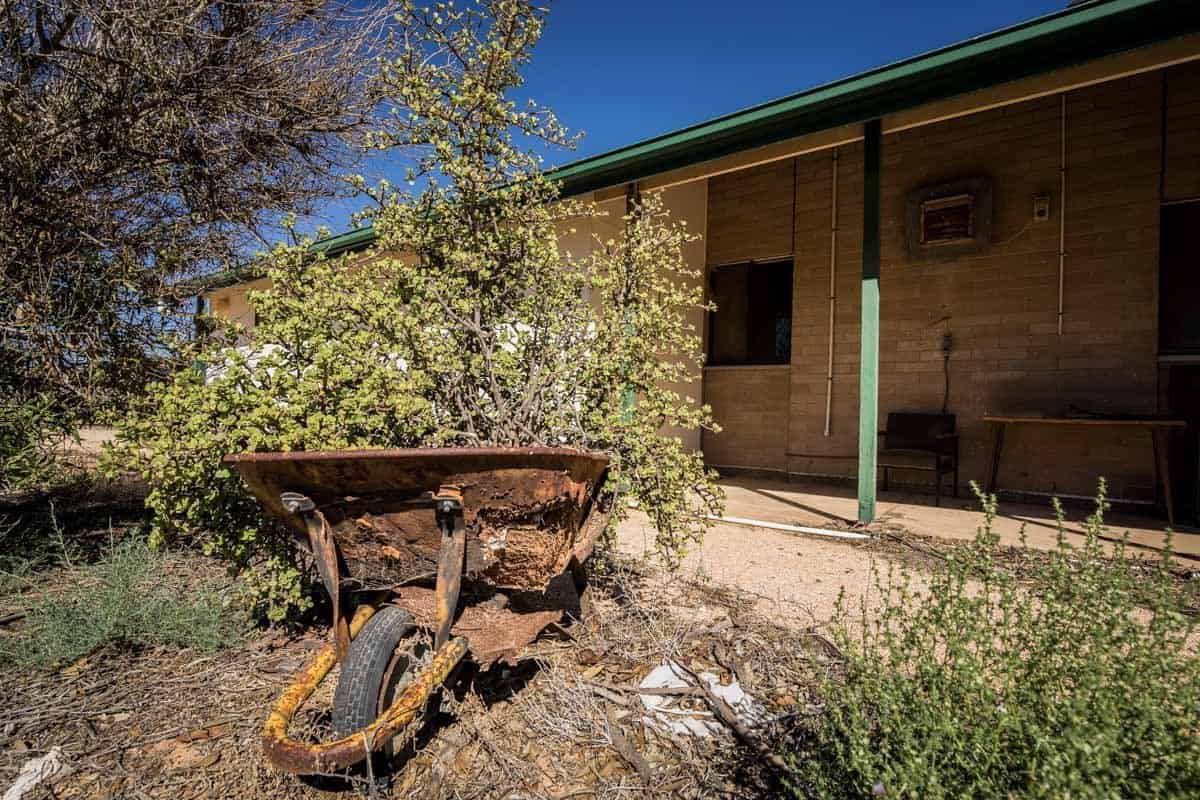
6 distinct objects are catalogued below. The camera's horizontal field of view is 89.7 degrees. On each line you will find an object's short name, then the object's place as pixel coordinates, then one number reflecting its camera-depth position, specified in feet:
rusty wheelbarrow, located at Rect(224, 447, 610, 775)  5.08
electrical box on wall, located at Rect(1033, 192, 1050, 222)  18.69
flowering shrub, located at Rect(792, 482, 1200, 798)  3.57
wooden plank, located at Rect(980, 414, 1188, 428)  14.97
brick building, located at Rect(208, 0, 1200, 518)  14.12
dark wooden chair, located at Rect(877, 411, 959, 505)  18.29
